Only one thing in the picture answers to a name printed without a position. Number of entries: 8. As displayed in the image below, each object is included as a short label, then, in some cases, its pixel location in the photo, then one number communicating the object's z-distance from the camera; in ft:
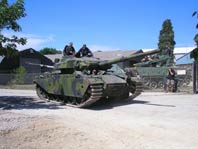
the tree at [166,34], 121.99
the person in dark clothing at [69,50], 31.52
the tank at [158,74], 47.84
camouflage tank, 25.97
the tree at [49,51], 162.45
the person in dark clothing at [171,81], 41.81
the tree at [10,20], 25.69
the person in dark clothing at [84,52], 31.10
